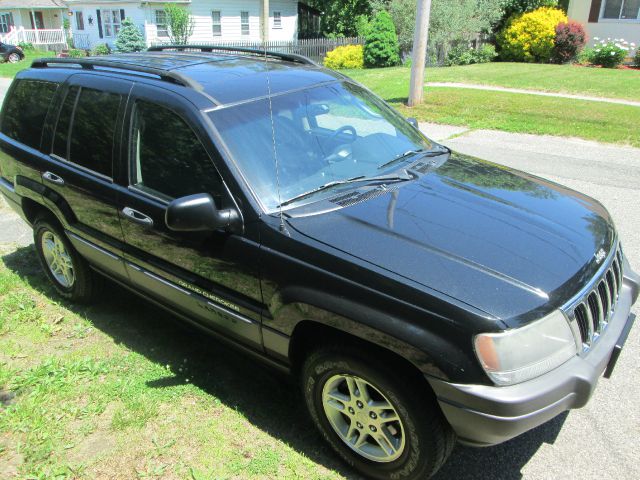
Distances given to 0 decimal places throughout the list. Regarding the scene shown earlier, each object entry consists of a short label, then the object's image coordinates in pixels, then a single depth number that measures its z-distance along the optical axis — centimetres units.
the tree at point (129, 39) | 2874
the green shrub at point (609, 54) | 1898
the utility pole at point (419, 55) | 1171
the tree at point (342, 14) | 3641
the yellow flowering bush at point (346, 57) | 2392
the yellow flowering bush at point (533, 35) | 2080
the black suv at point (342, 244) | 231
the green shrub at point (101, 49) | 3183
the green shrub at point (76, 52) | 3155
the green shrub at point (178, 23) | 2983
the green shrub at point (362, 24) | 2855
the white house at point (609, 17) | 2128
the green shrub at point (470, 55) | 2183
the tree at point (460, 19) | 2125
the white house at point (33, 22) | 4181
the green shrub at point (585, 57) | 2005
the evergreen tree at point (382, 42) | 2275
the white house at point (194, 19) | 3162
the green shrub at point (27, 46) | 3991
